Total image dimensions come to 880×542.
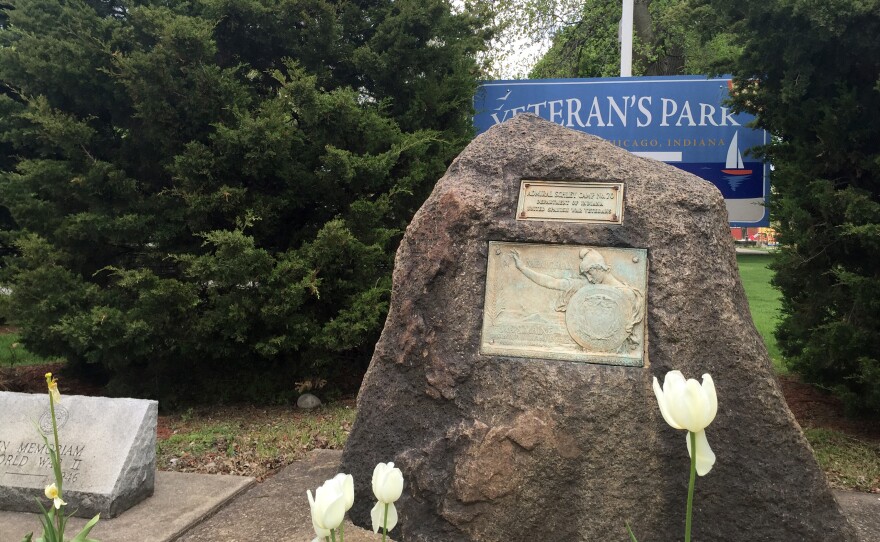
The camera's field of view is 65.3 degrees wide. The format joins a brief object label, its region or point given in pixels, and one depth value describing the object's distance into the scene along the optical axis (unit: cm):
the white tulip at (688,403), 135
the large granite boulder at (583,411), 296
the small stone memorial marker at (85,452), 345
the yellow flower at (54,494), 190
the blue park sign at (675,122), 664
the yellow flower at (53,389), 213
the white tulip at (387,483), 158
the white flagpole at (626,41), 718
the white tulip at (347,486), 142
